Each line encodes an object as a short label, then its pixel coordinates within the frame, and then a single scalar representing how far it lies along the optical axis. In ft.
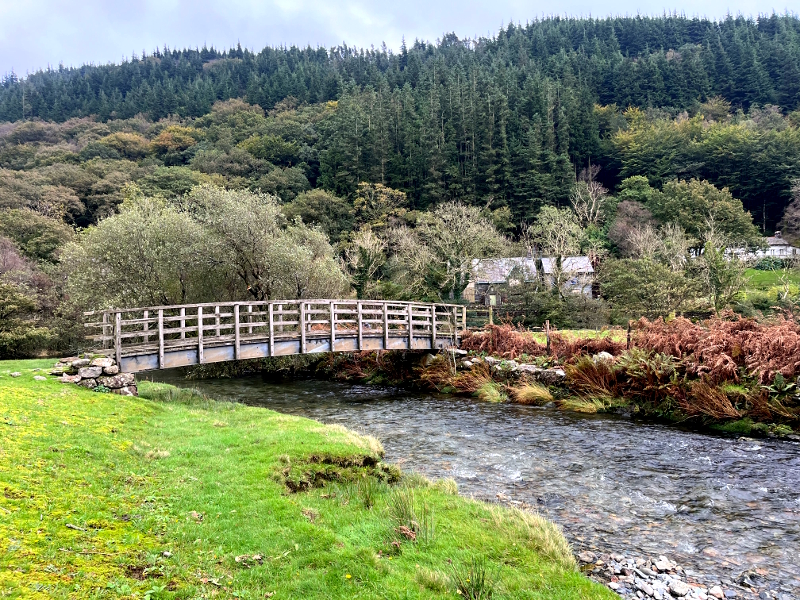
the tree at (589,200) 172.76
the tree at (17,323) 87.10
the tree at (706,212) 159.74
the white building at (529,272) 120.27
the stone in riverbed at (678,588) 20.30
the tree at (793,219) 183.42
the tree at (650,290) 99.19
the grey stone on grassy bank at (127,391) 47.74
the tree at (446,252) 121.80
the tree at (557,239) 116.57
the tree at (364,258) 115.24
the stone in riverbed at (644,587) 20.36
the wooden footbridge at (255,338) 53.16
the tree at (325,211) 178.40
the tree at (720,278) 97.40
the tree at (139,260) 77.87
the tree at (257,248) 81.87
